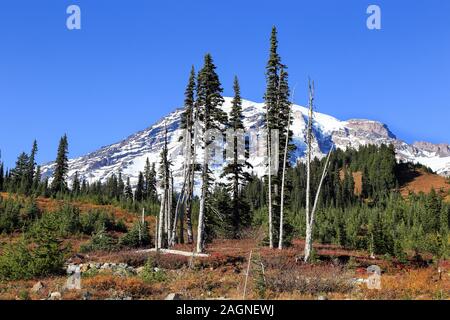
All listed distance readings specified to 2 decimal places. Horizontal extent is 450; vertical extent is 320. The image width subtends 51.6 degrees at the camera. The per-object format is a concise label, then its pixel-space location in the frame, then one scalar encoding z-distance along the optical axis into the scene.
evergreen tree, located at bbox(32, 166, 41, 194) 85.41
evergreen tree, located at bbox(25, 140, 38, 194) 107.64
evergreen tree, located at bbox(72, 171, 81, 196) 109.56
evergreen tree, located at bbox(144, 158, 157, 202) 105.40
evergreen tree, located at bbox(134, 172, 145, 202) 115.75
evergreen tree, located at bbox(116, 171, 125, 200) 136.62
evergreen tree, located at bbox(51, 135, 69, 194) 91.88
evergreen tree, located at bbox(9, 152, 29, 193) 98.07
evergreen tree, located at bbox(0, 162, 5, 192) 93.71
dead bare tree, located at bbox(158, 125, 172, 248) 38.84
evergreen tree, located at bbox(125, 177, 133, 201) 117.94
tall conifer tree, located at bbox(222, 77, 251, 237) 43.30
